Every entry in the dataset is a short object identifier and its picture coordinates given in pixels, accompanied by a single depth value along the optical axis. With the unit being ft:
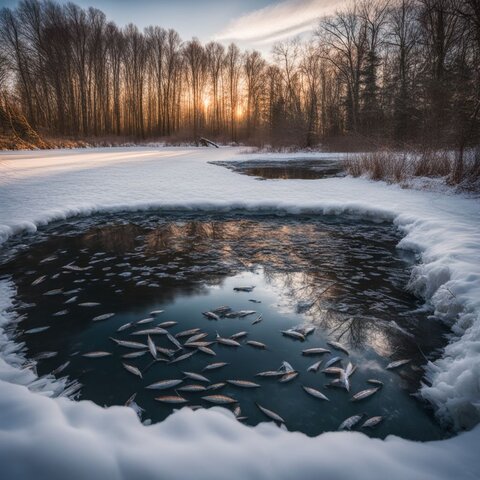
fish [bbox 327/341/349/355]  10.30
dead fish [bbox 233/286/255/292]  14.40
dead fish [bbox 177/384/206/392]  8.73
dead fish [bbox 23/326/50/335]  11.40
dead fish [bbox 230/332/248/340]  11.08
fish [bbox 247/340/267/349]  10.58
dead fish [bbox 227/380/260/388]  8.89
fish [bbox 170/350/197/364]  9.92
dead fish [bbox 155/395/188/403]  8.36
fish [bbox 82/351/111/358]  10.27
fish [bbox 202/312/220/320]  12.34
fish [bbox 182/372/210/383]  9.09
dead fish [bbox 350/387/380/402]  8.47
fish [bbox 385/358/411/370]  9.62
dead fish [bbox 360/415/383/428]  7.66
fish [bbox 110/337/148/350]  10.64
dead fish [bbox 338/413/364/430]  7.62
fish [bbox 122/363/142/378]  9.39
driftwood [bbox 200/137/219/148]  116.41
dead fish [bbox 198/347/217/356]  10.25
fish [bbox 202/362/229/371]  9.61
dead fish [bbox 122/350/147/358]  10.21
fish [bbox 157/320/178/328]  11.80
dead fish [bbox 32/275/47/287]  15.05
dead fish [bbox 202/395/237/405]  8.35
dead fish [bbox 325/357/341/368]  9.63
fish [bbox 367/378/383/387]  8.95
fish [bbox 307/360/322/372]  9.48
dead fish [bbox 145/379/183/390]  8.81
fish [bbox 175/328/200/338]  11.23
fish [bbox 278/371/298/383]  9.13
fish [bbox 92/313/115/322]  12.30
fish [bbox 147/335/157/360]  10.21
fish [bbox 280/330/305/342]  10.95
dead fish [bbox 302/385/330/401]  8.50
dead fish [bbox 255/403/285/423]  7.84
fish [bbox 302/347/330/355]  10.18
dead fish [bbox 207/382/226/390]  8.82
